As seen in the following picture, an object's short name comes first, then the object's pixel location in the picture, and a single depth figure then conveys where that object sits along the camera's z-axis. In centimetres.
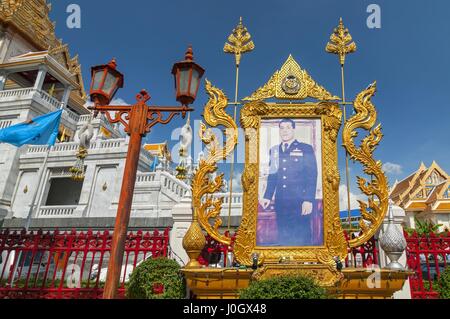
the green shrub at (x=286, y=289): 405
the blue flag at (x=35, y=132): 1291
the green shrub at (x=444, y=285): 560
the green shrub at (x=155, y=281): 547
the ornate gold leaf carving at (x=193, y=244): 551
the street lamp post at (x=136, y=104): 492
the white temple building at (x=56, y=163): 1534
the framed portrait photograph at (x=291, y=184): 585
